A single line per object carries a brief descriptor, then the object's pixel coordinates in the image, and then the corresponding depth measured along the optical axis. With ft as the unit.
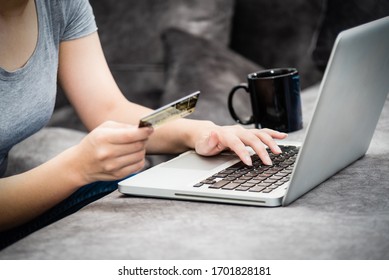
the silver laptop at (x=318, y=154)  4.00
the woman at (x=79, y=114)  4.32
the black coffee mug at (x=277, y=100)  5.22
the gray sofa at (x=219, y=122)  3.78
